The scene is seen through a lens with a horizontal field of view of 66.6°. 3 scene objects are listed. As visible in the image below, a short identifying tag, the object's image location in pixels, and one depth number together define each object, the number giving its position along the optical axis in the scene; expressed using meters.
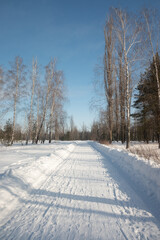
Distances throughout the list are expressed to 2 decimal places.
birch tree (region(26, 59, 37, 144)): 16.88
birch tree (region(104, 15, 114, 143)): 15.75
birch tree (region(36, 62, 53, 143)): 18.49
